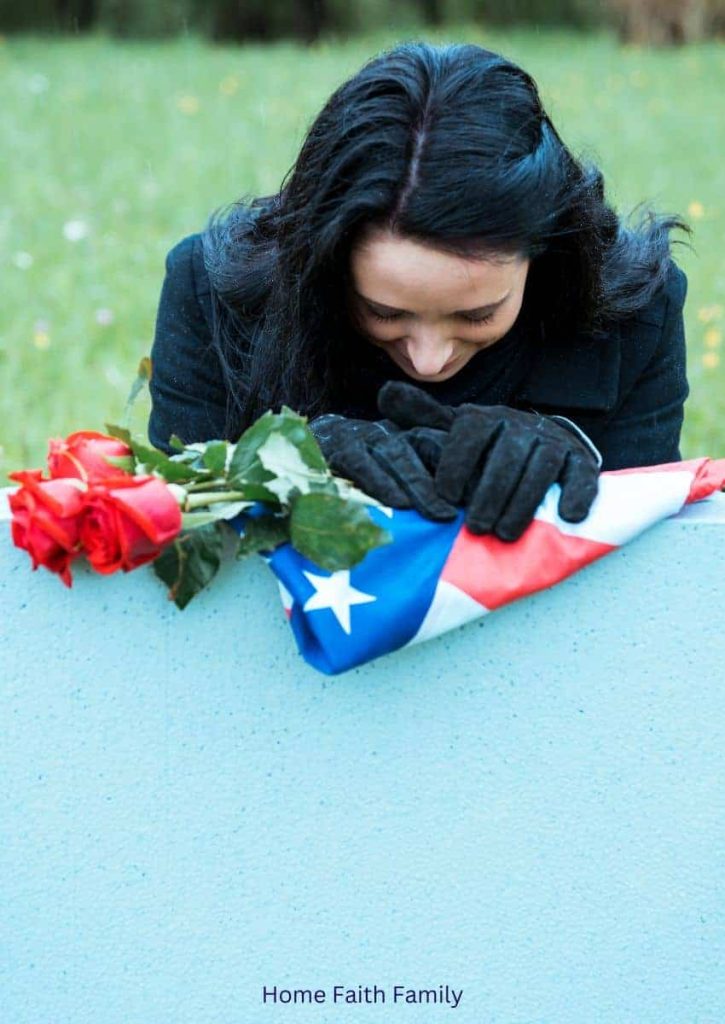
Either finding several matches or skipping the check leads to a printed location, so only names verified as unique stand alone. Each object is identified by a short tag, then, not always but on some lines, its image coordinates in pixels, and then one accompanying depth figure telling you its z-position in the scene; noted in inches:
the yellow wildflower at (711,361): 127.6
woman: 64.9
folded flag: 63.1
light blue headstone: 65.6
